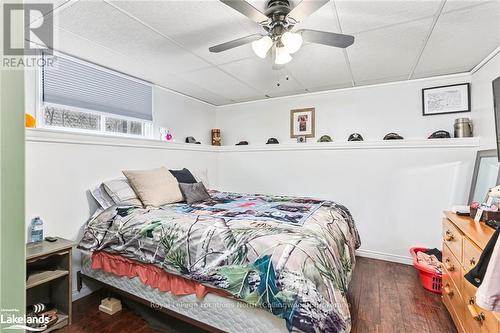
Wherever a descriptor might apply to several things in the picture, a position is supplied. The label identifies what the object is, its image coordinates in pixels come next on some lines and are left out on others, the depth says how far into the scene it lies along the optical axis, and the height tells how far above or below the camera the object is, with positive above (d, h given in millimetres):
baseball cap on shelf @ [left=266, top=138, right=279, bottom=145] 3965 +452
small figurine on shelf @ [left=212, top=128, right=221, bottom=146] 4414 +588
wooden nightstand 1806 -773
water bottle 1970 -471
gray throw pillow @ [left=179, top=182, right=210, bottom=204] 2713 -259
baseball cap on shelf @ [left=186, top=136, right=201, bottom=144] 3842 +484
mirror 2355 -85
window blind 2311 +892
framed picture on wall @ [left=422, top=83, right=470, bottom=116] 2904 +826
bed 1310 -593
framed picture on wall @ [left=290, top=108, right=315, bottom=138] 3781 +719
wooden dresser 1331 -731
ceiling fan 1418 +921
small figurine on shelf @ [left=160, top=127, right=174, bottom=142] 3429 +497
